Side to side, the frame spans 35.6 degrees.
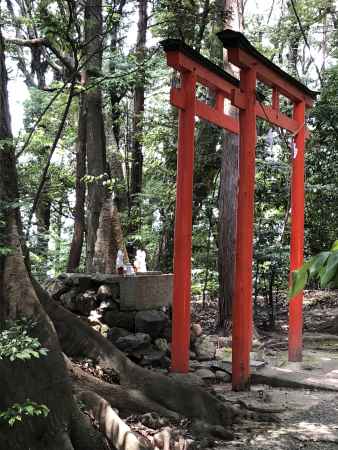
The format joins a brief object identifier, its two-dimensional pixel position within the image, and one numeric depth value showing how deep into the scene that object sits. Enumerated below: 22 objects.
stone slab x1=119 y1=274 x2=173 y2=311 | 7.38
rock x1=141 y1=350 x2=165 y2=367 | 6.86
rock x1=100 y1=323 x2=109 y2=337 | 7.12
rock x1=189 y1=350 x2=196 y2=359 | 7.70
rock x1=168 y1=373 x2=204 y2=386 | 6.25
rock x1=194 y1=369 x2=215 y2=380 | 6.86
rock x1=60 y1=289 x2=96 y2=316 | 7.29
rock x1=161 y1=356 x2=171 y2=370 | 6.91
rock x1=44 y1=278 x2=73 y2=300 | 7.31
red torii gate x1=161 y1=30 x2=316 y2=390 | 6.48
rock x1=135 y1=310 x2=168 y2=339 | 7.31
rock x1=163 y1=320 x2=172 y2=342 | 7.59
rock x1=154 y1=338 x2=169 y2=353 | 7.25
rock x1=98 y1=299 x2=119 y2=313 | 7.32
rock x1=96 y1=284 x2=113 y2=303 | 7.34
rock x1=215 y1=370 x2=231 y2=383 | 6.93
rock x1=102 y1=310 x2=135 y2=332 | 7.27
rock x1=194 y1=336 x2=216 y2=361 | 7.71
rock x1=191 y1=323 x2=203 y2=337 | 8.09
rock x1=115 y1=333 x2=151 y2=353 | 6.88
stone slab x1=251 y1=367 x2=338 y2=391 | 6.62
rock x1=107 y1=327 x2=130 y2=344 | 7.01
